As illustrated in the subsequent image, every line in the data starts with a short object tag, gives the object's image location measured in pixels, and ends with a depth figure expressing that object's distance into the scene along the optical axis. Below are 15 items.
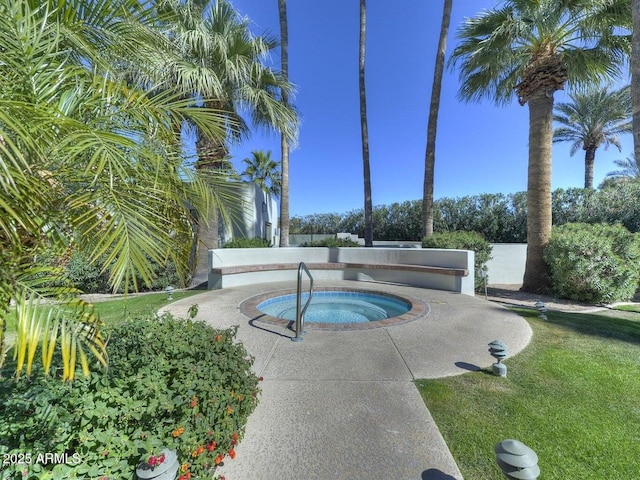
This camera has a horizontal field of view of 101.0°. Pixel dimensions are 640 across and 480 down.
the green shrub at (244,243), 9.42
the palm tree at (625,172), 18.12
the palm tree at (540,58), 6.69
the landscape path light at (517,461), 1.41
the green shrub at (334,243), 10.45
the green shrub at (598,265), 6.45
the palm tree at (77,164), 1.37
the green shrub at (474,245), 8.30
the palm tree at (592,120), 14.66
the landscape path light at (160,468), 1.29
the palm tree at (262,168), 26.41
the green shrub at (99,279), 8.00
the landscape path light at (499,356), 2.96
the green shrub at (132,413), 1.38
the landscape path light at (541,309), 4.99
